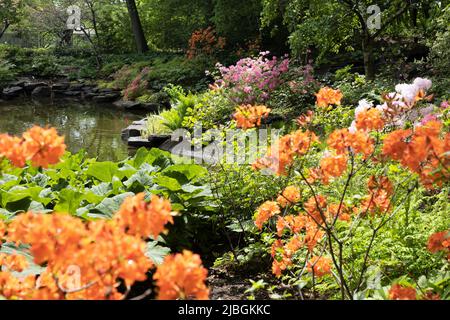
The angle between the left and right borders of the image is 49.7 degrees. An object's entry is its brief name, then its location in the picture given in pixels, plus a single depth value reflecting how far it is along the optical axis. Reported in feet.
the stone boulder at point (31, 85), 54.65
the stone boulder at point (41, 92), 53.88
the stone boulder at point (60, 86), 55.42
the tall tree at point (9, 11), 69.09
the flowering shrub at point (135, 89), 46.68
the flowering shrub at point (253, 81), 26.63
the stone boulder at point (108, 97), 49.78
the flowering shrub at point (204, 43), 49.16
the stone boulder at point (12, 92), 51.31
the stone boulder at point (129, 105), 44.21
